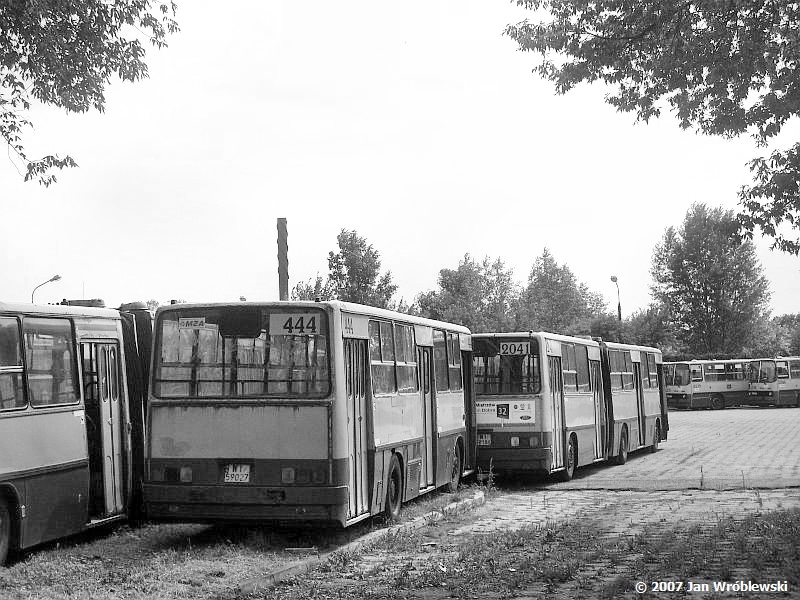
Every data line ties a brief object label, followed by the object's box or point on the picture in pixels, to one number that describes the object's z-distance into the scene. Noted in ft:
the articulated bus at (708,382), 220.23
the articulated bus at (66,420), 37.65
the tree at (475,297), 238.68
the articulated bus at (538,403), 68.80
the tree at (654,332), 269.23
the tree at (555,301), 254.68
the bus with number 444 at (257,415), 41.11
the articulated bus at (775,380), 215.72
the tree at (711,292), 300.81
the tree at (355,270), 184.65
